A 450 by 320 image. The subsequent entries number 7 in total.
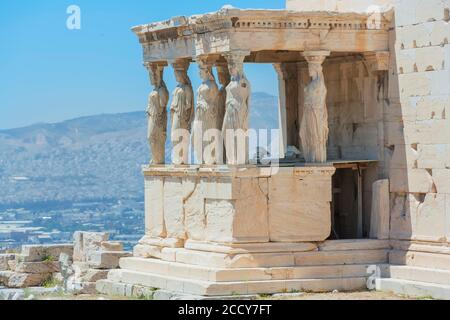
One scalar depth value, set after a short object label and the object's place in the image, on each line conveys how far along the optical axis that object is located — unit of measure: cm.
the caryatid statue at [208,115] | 2877
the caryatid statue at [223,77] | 2923
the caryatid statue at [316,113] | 2842
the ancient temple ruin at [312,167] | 2778
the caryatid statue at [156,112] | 3055
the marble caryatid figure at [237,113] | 2795
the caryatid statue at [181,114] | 2970
